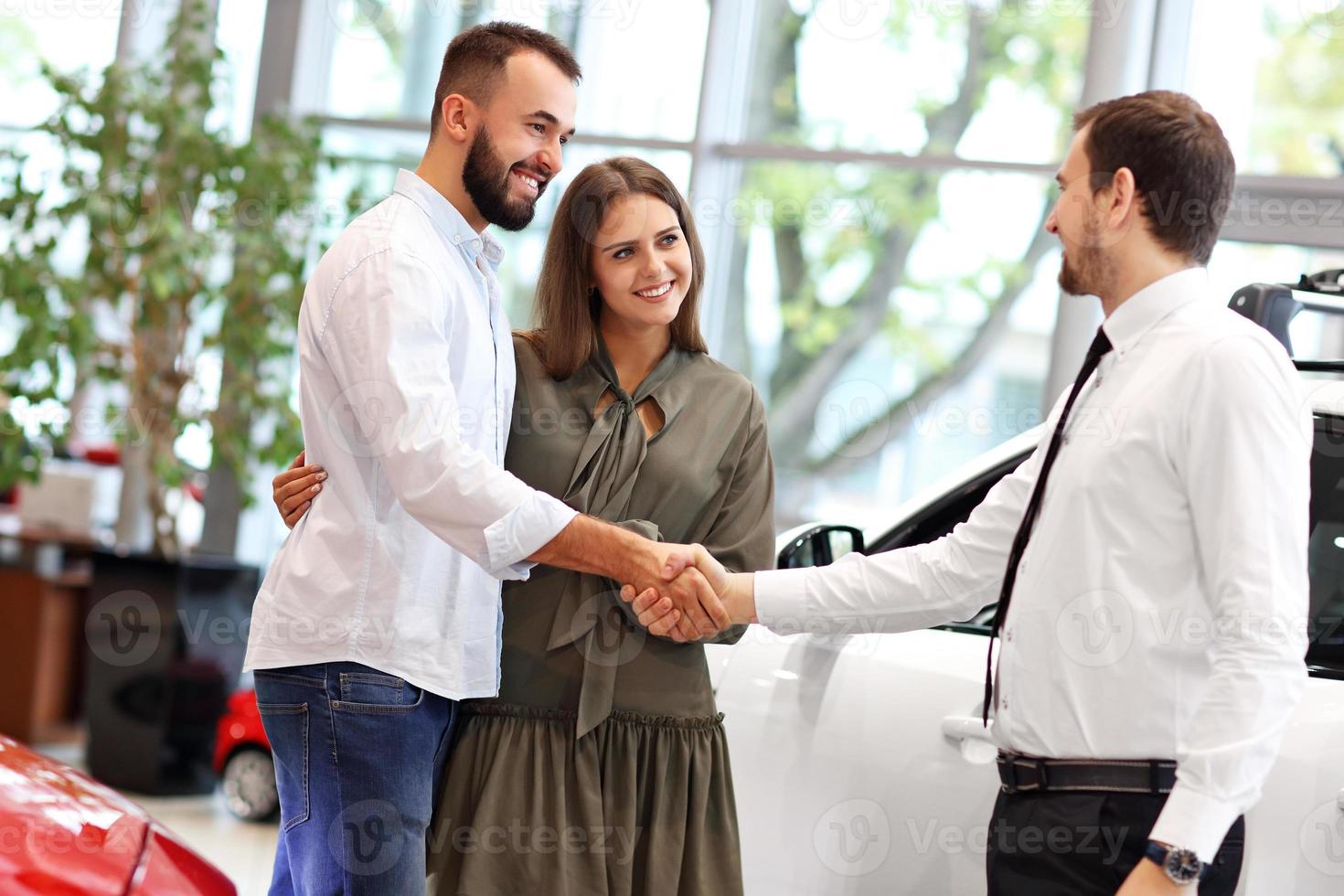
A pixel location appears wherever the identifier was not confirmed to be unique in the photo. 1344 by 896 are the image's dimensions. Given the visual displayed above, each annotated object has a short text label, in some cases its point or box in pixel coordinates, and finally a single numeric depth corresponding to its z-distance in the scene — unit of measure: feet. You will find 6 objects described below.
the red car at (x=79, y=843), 12.32
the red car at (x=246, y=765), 22.01
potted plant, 23.12
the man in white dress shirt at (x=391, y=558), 12.76
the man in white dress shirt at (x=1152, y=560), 11.63
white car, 12.57
